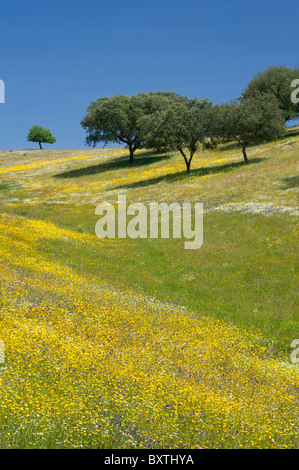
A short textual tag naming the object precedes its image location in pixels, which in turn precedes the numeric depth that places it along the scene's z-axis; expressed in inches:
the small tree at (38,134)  5393.7
